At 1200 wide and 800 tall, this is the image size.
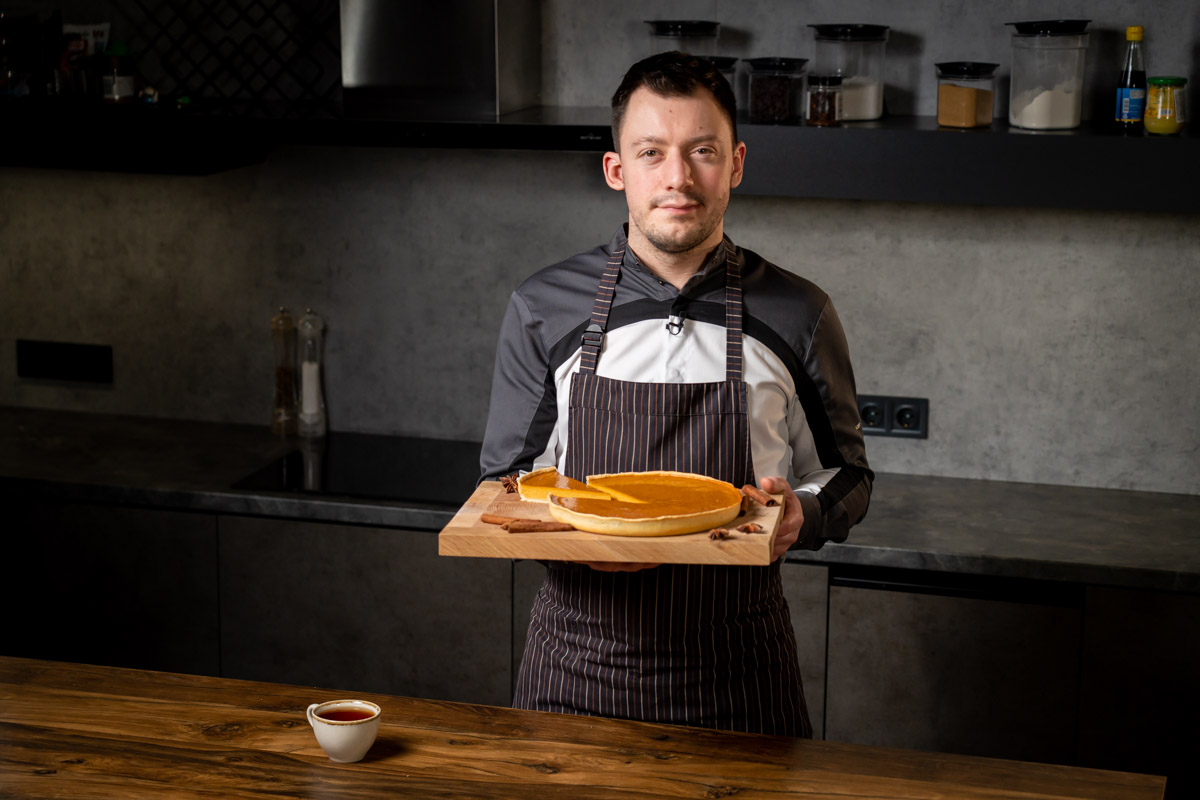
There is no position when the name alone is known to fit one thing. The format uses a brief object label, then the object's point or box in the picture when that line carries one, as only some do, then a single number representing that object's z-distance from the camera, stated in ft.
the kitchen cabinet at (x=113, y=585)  9.81
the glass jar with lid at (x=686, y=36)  9.22
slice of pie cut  5.25
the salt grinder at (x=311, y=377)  11.08
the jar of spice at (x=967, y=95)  8.80
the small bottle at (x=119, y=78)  10.11
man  5.72
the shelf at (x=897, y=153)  8.39
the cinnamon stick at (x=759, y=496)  5.29
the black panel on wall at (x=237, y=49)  10.37
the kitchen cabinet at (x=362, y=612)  9.46
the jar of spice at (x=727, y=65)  9.05
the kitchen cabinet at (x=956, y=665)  8.50
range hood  9.19
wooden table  4.84
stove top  9.69
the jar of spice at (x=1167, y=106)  8.47
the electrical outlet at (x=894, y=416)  10.12
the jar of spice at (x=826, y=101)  8.96
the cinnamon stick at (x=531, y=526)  4.93
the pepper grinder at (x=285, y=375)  11.11
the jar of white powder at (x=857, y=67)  9.12
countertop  8.44
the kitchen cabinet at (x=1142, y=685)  8.23
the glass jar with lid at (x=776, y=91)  9.12
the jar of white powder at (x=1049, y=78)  8.72
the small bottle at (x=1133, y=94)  8.70
